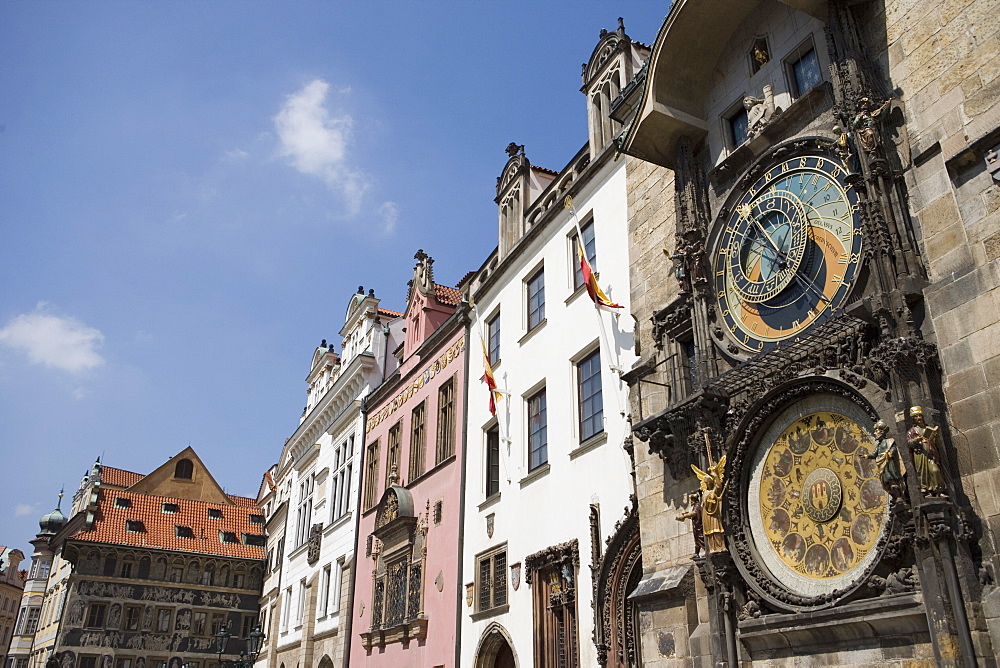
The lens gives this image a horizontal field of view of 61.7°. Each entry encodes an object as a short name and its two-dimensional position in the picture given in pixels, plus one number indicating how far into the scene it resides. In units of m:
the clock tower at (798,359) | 7.52
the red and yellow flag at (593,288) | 14.30
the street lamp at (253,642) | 24.34
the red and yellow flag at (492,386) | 18.48
